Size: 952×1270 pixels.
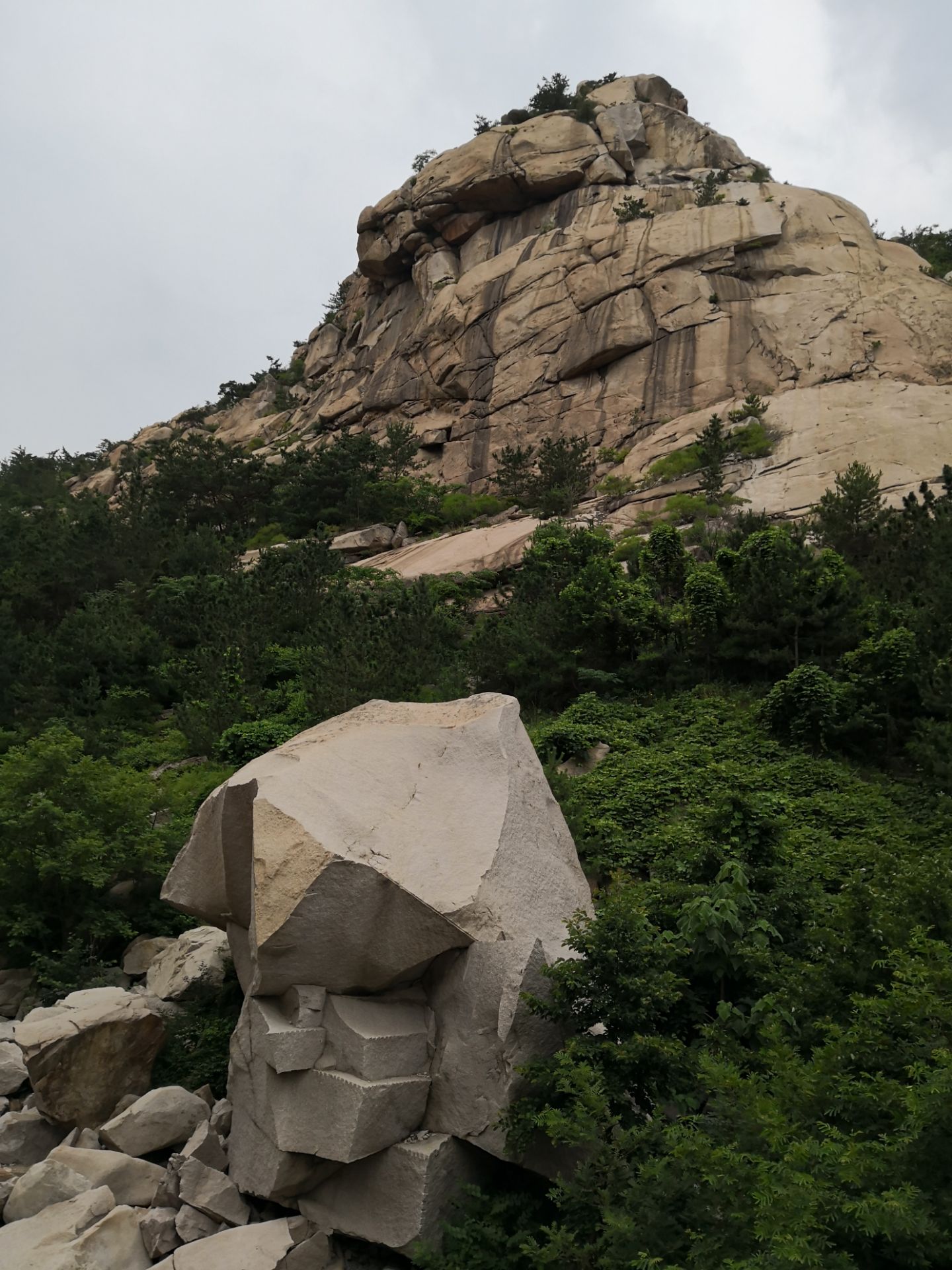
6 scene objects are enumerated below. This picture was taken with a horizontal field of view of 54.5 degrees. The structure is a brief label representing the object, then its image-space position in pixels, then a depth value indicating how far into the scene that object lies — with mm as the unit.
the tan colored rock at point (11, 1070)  8422
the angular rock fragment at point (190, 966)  9305
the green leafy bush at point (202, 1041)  8312
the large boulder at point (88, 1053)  7664
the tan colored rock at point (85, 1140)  7422
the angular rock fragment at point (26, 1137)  7648
